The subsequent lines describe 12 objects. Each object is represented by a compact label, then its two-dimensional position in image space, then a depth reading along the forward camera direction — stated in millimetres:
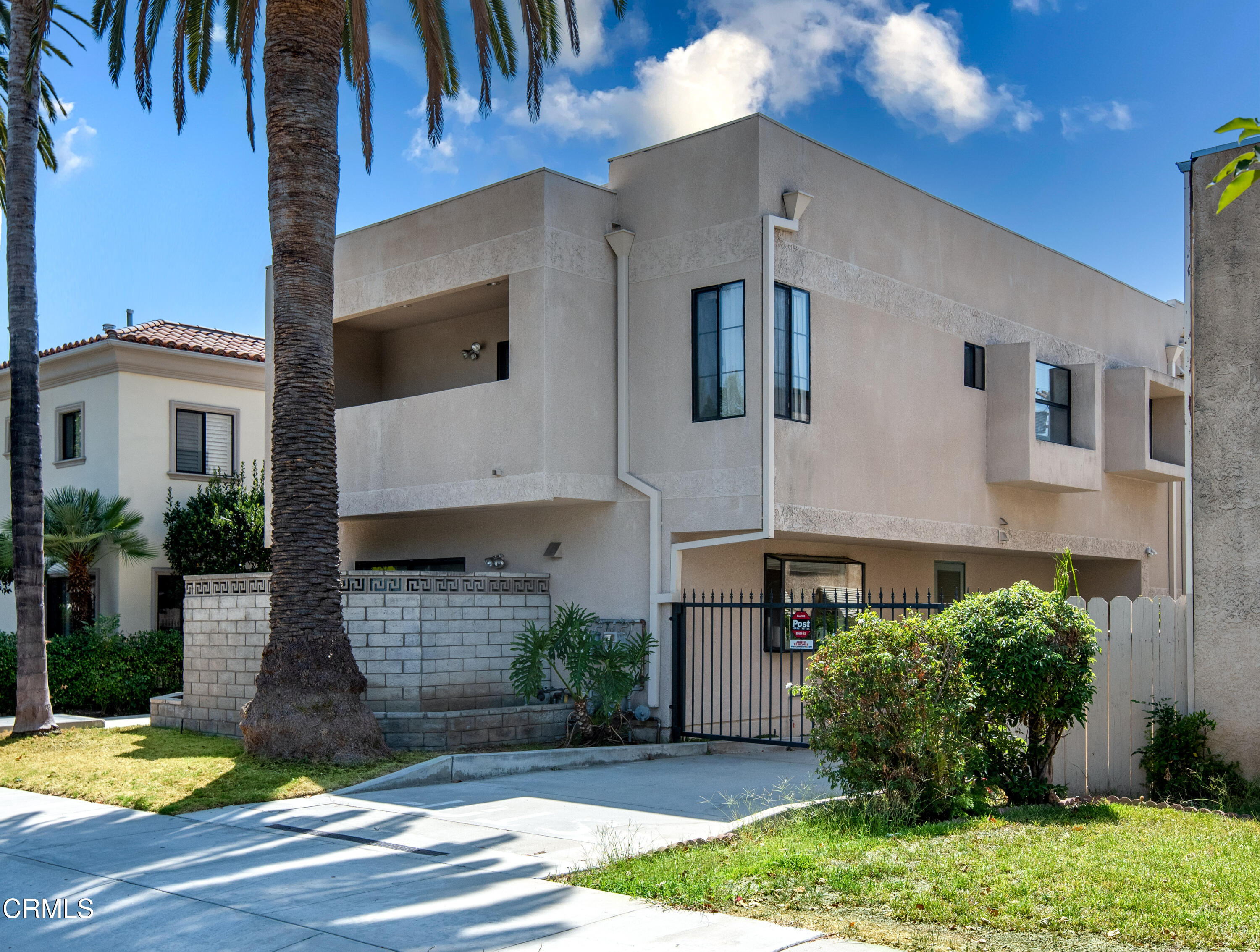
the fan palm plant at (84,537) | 21547
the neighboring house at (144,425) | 23156
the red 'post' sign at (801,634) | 15227
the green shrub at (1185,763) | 9609
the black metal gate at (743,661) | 14516
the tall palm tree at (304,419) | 12375
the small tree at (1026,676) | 9273
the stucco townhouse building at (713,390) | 14789
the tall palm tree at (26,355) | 15695
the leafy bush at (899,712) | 8797
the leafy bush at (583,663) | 14219
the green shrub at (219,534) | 21859
